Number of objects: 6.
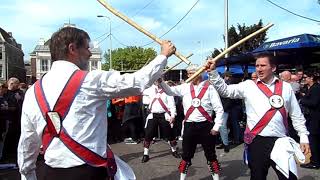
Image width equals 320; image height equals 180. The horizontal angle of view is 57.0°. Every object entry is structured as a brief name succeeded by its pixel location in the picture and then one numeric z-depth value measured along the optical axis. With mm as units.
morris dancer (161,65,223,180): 4538
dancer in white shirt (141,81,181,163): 6662
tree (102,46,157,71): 50984
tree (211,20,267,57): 17672
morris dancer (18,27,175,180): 1922
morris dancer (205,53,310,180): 3182
